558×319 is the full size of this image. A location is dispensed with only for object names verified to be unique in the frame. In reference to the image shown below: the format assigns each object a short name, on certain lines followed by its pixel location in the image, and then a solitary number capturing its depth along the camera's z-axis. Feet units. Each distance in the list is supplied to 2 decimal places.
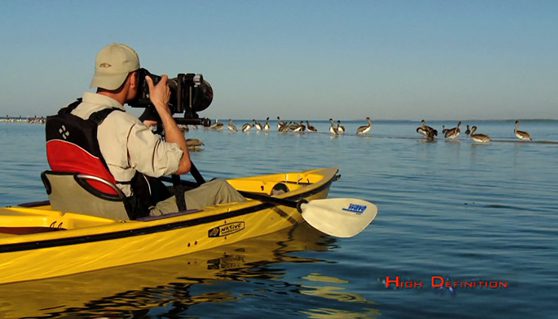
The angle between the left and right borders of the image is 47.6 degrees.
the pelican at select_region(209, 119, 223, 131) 215.16
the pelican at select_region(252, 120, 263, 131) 215.92
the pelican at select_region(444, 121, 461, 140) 132.62
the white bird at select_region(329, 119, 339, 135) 170.71
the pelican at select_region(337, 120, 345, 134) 179.93
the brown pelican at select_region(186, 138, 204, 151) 95.06
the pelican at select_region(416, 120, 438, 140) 131.95
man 18.43
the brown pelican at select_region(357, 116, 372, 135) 165.32
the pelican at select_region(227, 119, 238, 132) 204.09
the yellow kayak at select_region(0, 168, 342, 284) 17.76
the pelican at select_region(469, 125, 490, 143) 118.11
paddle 24.91
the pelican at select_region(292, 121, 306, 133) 189.27
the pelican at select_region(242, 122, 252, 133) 201.22
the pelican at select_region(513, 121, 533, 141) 125.54
